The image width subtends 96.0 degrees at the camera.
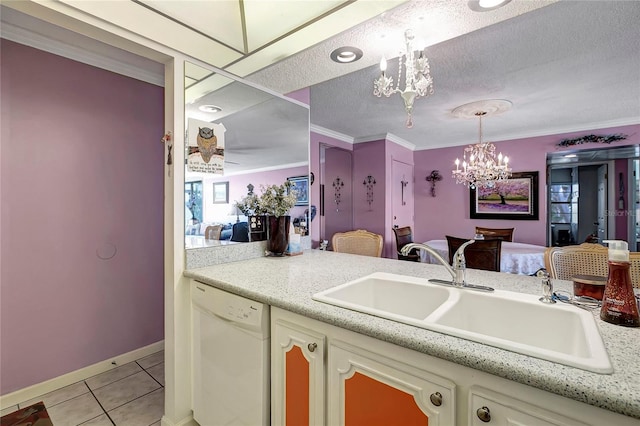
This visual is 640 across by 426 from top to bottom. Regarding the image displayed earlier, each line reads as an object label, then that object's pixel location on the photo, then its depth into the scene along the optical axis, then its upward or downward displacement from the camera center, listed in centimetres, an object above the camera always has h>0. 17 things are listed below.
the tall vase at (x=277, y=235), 196 -15
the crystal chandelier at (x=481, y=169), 362 +55
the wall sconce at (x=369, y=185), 475 +46
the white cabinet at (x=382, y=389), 65 -48
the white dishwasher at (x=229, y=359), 119 -68
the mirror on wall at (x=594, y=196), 398 +25
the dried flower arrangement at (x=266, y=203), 195 +6
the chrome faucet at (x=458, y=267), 124 -24
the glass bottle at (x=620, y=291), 83 -23
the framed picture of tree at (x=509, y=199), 453 +22
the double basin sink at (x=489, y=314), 74 -36
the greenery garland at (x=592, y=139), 387 +102
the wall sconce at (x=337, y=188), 504 +43
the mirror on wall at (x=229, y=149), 168 +44
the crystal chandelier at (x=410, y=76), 150 +78
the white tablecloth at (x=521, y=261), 308 -52
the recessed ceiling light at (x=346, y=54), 163 +93
